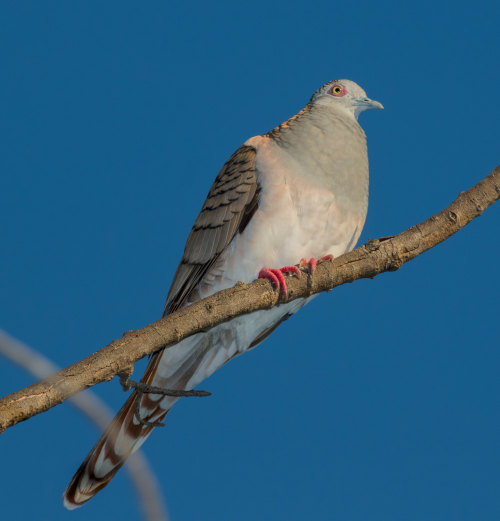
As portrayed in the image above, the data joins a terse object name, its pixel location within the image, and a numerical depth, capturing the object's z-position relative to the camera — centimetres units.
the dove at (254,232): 779
